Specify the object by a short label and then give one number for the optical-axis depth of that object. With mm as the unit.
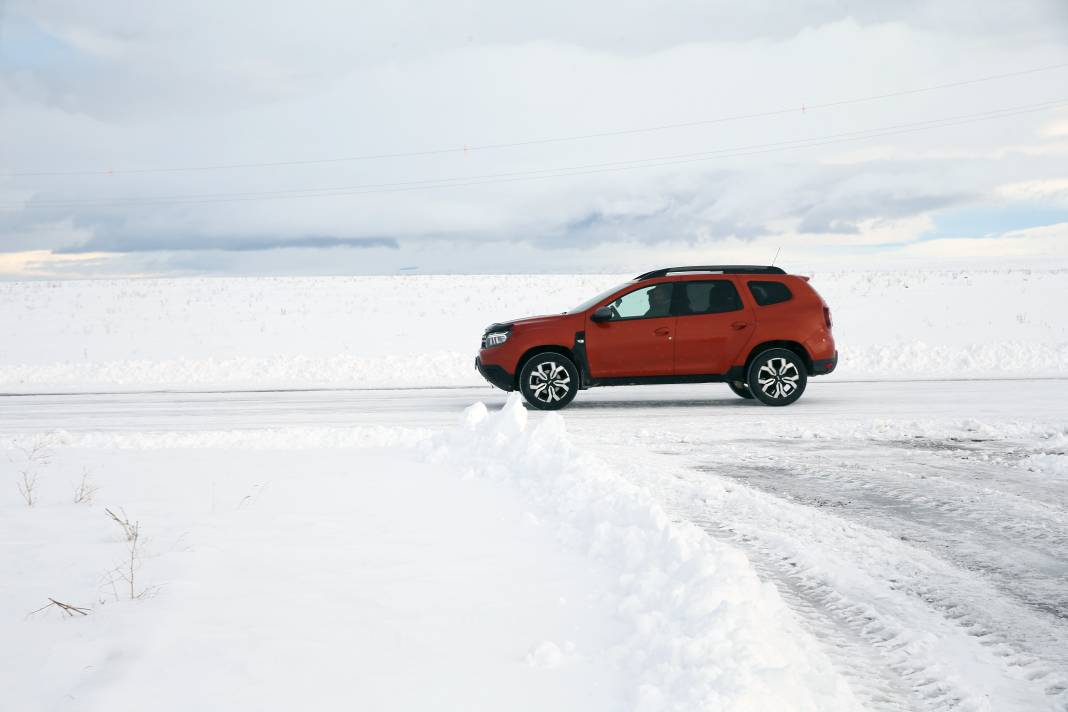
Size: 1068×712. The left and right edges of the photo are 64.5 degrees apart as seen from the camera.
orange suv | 11602
